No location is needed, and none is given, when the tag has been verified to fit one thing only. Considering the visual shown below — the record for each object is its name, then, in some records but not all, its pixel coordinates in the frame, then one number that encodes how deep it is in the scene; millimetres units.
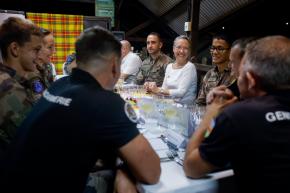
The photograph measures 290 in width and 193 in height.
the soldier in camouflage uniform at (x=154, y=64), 3619
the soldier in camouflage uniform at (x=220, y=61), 2537
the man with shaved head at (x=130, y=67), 3932
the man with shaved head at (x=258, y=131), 924
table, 1052
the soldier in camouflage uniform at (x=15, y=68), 1246
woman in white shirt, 2871
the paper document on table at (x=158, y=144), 1443
